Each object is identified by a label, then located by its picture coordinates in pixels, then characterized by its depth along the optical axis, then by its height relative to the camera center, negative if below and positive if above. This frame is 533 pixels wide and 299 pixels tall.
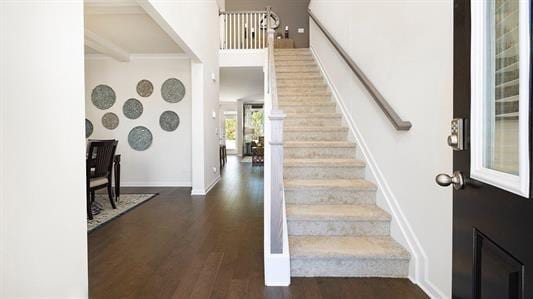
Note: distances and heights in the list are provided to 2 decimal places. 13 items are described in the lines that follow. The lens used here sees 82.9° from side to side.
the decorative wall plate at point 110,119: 5.76 +0.44
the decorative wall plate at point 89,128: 5.75 +0.28
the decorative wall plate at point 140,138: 5.80 +0.08
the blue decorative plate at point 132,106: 5.76 +0.69
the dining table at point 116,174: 4.53 -0.48
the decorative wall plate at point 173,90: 5.74 +0.99
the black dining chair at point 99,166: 3.63 -0.31
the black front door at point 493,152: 0.62 -0.03
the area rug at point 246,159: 11.08 -0.69
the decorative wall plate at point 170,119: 5.78 +0.44
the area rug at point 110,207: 3.43 -0.88
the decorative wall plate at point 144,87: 5.75 +1.05
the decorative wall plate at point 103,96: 5.74 +0.88
